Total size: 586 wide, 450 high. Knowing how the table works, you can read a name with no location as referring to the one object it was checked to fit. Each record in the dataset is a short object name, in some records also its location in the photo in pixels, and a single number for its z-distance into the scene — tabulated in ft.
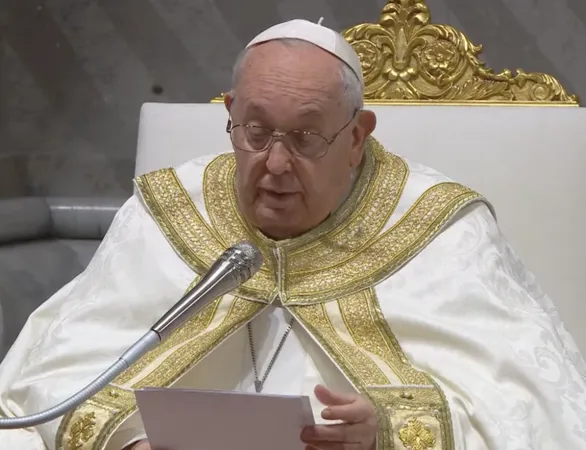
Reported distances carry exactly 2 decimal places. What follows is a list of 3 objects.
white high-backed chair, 40.31
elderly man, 38.85
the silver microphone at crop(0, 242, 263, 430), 37.89
